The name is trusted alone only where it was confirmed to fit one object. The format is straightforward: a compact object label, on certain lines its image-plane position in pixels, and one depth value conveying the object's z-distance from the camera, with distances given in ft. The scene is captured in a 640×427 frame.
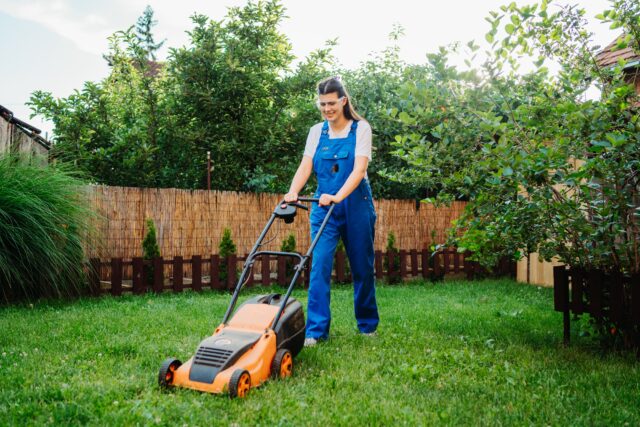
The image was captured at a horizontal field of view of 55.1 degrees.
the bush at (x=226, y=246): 30.48
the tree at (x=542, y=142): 12.67
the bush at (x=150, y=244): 28.27
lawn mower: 10.54
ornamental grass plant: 21.09
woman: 15.01
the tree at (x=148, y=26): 60.80
